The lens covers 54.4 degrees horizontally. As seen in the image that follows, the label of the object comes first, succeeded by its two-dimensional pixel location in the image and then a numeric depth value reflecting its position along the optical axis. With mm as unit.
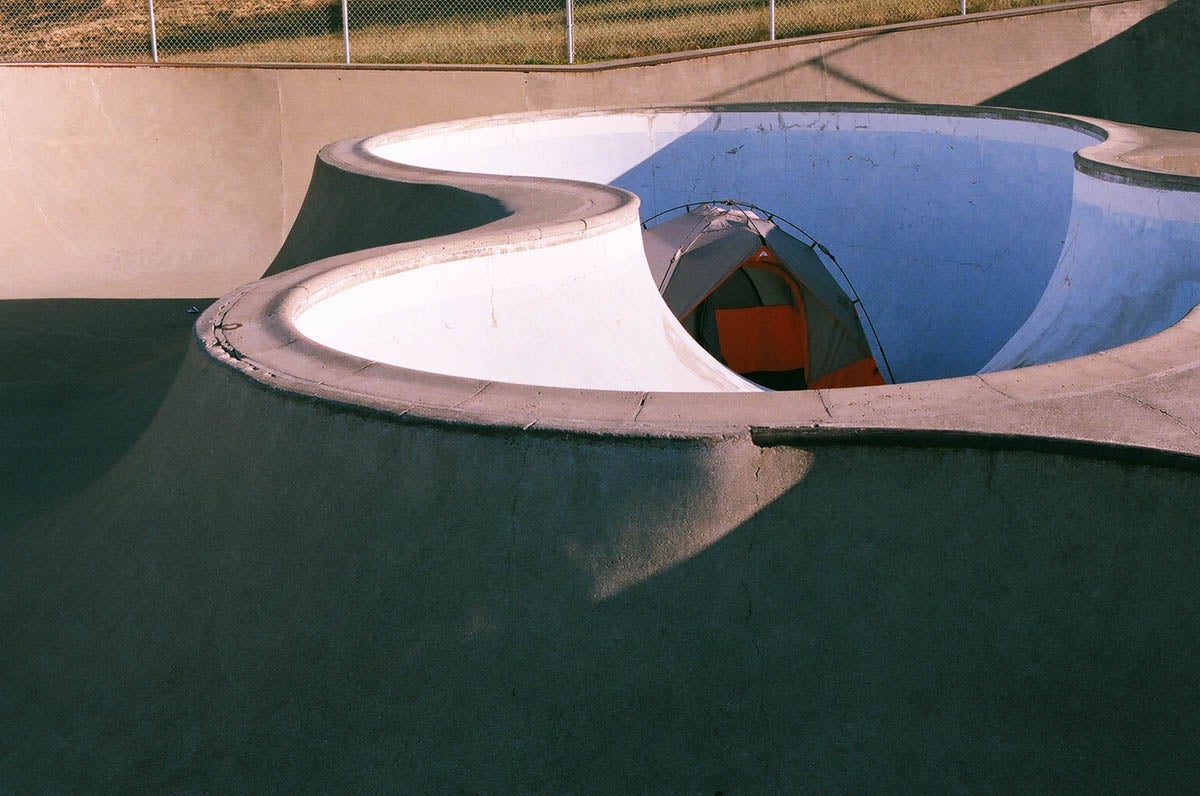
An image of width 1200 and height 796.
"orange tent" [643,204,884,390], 13281
